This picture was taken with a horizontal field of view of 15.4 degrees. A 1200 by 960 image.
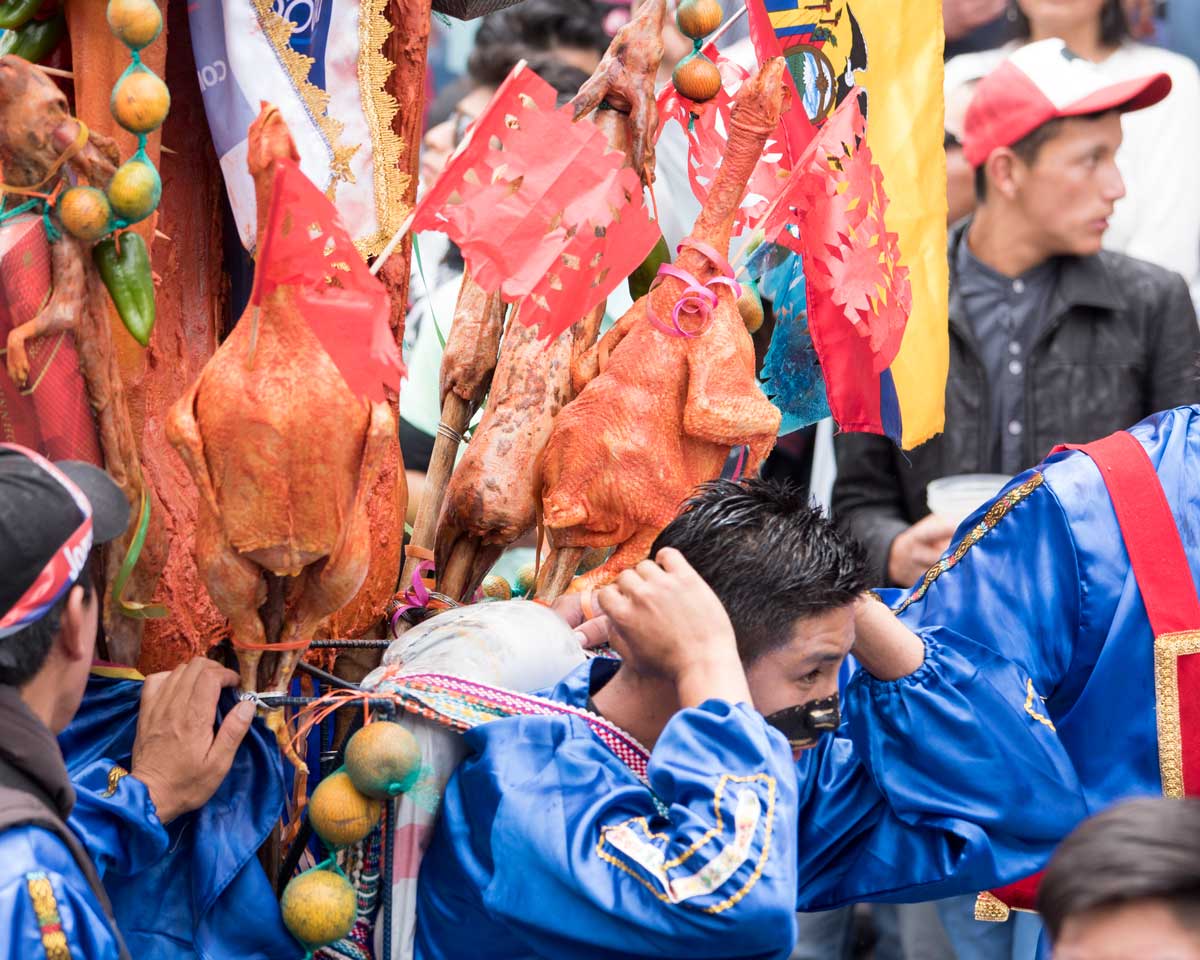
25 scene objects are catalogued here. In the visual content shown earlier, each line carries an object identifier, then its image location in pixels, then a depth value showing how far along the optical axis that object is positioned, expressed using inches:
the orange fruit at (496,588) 192.2
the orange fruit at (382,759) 168.5
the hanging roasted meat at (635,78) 183.4
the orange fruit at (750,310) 186.1
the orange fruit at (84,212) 166.0
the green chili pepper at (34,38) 174.9
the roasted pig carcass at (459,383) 186.8
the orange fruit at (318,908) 169.4
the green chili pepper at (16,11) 173.2
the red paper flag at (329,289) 167.0
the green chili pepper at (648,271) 189.7
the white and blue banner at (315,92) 177.5
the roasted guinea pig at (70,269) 165.6
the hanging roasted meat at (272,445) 167.8
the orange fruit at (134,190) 166.1
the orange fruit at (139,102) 166.6
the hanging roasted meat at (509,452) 181.7
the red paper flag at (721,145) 189.3
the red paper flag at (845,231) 185.0
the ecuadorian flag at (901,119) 190.8
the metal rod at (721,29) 187.8
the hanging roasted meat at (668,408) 179.8
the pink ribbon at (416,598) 184.1
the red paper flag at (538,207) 174.9
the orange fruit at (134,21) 166.8
